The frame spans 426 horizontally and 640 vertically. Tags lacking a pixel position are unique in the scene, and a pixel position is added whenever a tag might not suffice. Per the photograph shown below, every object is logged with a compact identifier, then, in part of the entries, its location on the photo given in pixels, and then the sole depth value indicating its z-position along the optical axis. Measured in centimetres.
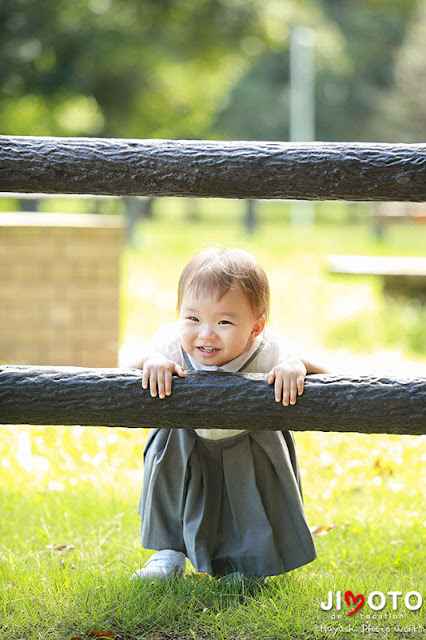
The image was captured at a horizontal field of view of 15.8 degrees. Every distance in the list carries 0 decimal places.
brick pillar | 991
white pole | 4349
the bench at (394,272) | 1404
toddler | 440
